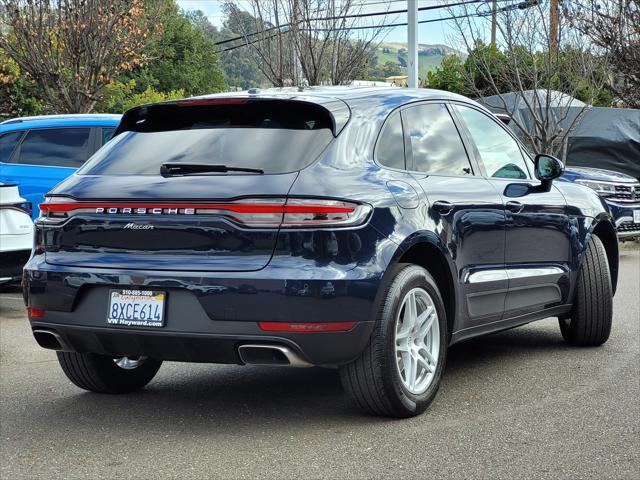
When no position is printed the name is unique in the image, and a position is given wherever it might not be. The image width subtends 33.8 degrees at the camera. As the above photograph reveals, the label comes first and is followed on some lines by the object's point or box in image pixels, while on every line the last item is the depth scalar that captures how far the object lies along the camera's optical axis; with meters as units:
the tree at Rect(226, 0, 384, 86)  20.08
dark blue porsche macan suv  4.83
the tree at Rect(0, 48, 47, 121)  30.05
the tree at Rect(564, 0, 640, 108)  21.92
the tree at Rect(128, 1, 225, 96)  58.78
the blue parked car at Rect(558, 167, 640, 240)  14.81
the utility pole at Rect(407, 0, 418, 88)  15.44
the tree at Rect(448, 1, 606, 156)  19.31
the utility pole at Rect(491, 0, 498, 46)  19.63
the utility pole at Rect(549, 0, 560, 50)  19.75
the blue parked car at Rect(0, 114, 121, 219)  11.46
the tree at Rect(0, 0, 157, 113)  17.58
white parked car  9.45
